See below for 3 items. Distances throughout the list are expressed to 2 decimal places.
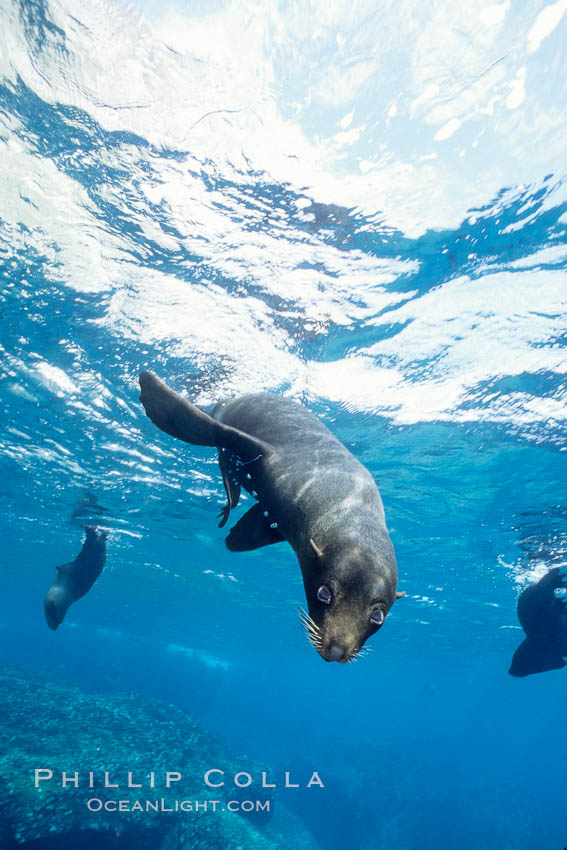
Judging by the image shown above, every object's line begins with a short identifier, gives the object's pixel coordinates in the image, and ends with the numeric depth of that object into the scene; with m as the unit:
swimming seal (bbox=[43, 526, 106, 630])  11.73
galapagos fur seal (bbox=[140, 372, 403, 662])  2.11
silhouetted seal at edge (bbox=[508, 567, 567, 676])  10.10
